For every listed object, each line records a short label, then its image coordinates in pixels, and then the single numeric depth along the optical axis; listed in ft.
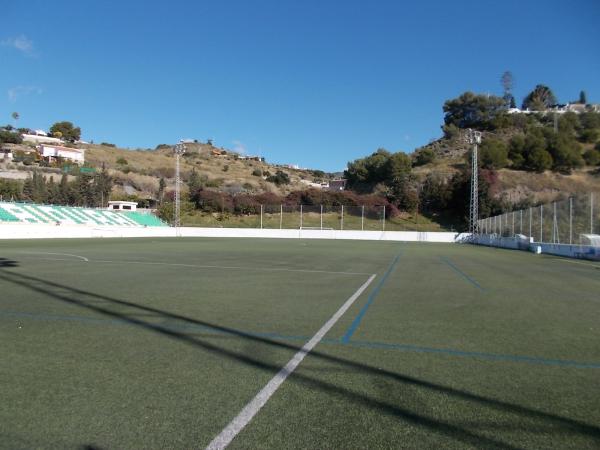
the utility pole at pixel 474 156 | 158.43
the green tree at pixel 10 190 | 237.45
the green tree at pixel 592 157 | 280.10
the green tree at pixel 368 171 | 292.61
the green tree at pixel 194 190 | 228.02
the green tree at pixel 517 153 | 274.57
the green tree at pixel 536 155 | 266.77
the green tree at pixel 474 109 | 388.98
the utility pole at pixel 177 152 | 165.89
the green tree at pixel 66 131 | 467.11
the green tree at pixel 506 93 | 444.55
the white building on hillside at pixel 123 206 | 212.84
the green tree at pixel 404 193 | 220.23
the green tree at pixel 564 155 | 270.05
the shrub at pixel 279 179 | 388.43
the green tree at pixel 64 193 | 231.50
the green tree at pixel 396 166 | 272.72
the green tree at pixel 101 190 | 240.53
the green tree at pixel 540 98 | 495.00
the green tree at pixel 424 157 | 321.52
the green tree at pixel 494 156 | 271.90
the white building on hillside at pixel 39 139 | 409.08
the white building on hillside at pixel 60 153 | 348.59
